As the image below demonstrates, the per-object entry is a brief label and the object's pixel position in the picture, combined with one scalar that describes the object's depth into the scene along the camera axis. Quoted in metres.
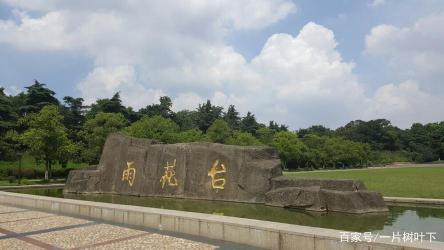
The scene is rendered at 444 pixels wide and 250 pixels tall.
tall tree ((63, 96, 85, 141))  45.69
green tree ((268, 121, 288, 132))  80.56
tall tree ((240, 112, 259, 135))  70.62
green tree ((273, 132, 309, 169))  52.50
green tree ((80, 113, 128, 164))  36.02
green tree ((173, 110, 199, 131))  66.59
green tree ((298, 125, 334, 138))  85.81
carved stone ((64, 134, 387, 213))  12.06
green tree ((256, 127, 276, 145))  54.56
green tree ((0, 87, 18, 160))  38.38
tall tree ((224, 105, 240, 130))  73.31
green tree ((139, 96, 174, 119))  66.50
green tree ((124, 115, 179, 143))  35.65
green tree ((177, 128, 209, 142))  38.78
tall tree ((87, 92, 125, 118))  52.84
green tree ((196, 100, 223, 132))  68.44
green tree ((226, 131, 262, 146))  44.72
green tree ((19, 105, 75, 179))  30.42
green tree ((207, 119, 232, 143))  45.70
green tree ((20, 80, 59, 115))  45.50
